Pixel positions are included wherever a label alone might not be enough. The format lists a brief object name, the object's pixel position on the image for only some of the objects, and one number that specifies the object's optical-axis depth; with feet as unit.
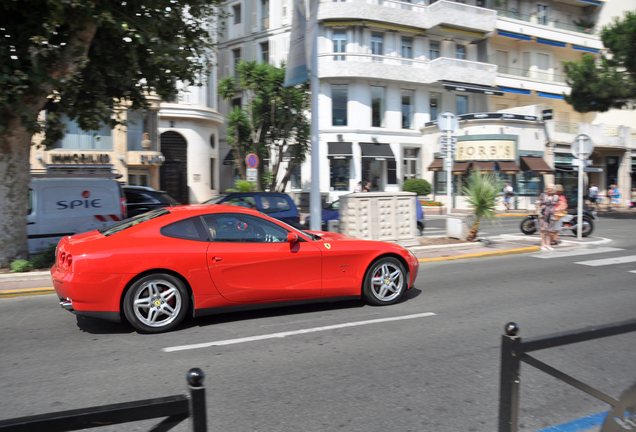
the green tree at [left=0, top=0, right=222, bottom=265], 28.55
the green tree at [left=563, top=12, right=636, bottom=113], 80.02
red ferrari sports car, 18.04
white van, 34.65
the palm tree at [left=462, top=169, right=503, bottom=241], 42.04
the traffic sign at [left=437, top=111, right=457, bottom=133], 47.03
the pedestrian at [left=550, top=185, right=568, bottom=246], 42.42
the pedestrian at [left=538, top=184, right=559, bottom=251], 42.22
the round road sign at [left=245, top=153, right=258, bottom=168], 55.21
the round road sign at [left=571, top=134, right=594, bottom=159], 47.06
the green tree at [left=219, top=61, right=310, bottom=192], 69.26
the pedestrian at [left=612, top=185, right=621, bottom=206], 108.68
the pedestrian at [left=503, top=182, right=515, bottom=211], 97.81
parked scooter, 51.16
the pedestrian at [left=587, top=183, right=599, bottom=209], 102.01
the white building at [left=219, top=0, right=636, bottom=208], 100.83
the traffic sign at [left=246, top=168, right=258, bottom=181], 55.36
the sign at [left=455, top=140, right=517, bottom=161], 100.07
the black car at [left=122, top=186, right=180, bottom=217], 45.27
